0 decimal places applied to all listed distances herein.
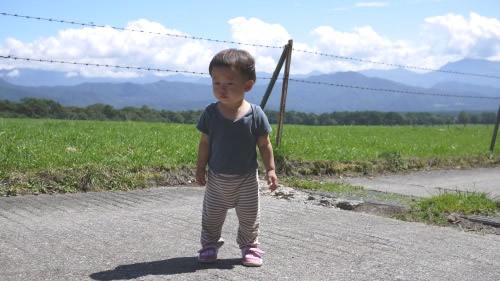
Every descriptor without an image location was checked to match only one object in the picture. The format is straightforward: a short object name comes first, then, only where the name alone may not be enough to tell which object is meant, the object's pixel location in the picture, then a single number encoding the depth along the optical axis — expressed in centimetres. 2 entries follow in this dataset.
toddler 379
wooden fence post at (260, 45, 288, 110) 870
